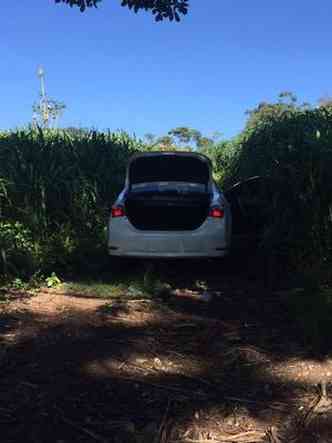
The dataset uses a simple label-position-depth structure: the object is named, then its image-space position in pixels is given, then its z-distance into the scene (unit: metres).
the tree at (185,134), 39.25
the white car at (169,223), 7.55
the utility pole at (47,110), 23.25
